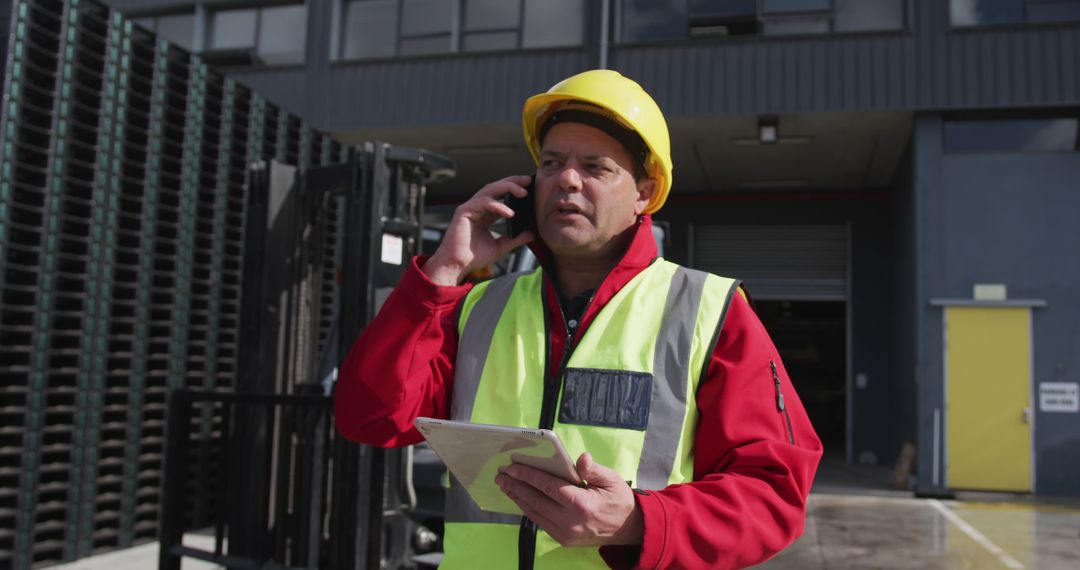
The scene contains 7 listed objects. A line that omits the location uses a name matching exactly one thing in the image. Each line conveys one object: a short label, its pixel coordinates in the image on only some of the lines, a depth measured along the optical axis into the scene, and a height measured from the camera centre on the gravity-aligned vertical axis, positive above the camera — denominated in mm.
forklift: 3812 -311
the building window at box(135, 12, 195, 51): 15938 +5816
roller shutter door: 16422 +1730
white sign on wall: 11984 -552
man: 1631 -66
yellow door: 12039 -630
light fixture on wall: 12852 +3379
